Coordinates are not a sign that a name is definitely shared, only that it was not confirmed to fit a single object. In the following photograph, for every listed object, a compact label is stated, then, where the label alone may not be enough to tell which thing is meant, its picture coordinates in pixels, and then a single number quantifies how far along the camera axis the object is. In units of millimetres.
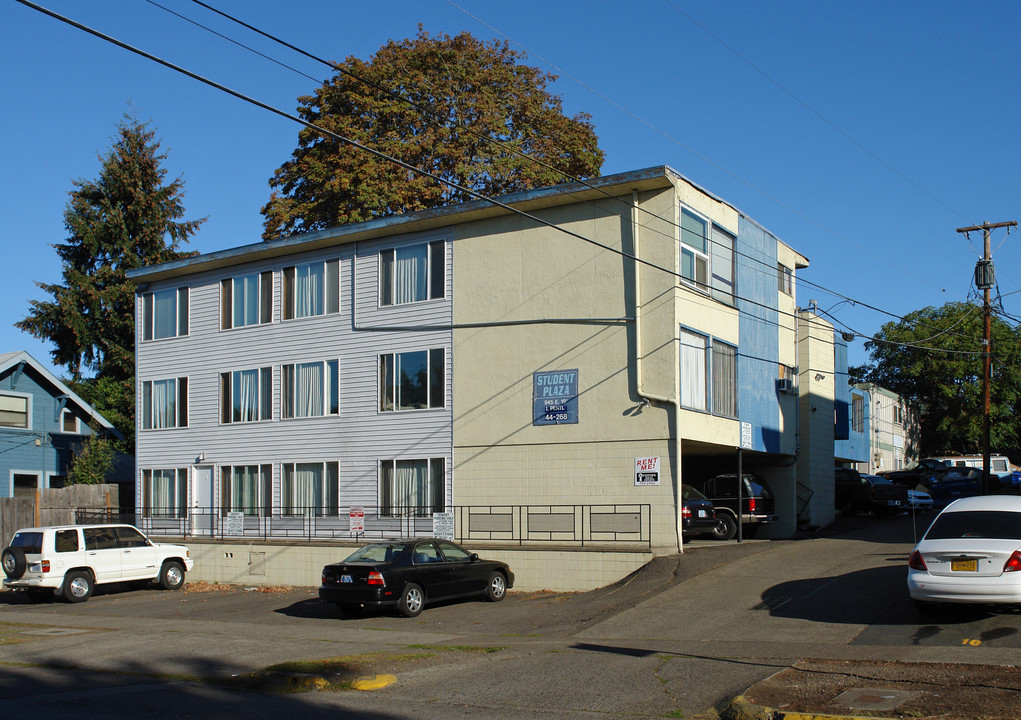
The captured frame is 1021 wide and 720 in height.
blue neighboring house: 34906
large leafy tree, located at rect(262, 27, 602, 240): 35656
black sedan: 18062
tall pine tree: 43938
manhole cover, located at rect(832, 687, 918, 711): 9260
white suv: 23078
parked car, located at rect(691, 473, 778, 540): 25234
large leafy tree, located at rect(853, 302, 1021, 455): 62913
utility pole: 34156
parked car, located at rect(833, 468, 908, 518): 33031
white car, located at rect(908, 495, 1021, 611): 13242
